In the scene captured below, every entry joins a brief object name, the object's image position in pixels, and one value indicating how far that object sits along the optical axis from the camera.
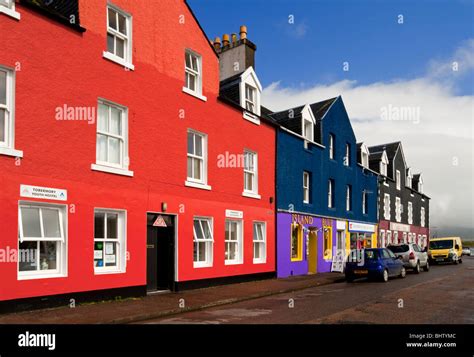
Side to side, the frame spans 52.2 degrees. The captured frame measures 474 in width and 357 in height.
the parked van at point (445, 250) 37.88
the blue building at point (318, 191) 23.77
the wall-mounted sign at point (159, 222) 15.62
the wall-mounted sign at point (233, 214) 19.17
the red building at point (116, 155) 11.62
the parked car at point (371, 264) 21.44
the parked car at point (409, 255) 26.97
